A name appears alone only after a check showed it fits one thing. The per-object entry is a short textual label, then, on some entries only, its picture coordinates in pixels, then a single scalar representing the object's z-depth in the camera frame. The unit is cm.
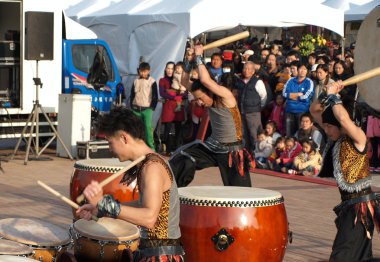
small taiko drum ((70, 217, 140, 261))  617
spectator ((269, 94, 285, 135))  1484
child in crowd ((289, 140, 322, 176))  1325
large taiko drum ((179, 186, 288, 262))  691
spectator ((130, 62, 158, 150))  1616
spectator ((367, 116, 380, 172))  1385
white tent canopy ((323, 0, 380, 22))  2525
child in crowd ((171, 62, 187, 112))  1619
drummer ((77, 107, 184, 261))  499
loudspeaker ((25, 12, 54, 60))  1495
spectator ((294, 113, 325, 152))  1361
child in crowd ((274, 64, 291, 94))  1530
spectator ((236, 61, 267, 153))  1468
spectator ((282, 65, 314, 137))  1428
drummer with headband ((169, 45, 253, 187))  868
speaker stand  1461
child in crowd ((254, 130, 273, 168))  1409
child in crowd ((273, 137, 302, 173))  1359
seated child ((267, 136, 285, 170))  1372
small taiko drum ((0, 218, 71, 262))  599
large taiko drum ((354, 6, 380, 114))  748
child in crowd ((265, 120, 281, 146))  1415
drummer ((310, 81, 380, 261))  646
